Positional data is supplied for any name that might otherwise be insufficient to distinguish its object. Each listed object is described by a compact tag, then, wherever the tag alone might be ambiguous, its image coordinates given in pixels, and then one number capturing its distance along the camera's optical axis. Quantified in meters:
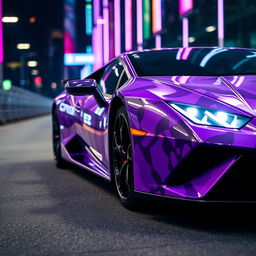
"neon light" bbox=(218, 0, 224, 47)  20.69
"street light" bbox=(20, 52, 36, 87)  54.59
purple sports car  3.28
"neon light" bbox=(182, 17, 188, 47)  26.86
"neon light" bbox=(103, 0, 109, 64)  68.94
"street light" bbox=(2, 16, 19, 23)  33.23
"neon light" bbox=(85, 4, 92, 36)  116.29
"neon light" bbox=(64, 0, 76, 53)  122.75
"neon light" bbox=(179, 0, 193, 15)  25.11
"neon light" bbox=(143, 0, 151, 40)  42.69
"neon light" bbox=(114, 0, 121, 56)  57.31
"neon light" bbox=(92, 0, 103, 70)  78.50
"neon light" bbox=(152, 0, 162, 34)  35.62
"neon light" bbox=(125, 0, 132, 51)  48.34
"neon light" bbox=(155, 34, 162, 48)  36.38
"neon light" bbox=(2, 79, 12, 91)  23.33
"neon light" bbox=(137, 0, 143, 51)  41.72
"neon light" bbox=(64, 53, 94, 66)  101.19
